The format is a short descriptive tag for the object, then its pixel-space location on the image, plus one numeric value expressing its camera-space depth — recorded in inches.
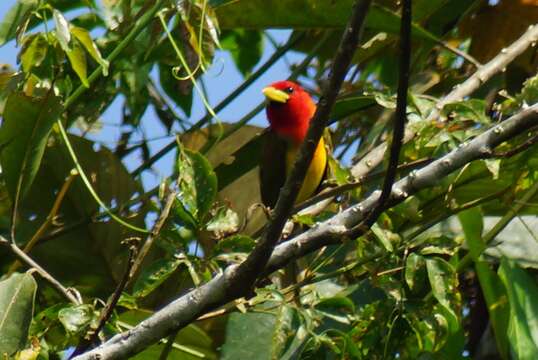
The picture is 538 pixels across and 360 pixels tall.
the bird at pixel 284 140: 337.1
